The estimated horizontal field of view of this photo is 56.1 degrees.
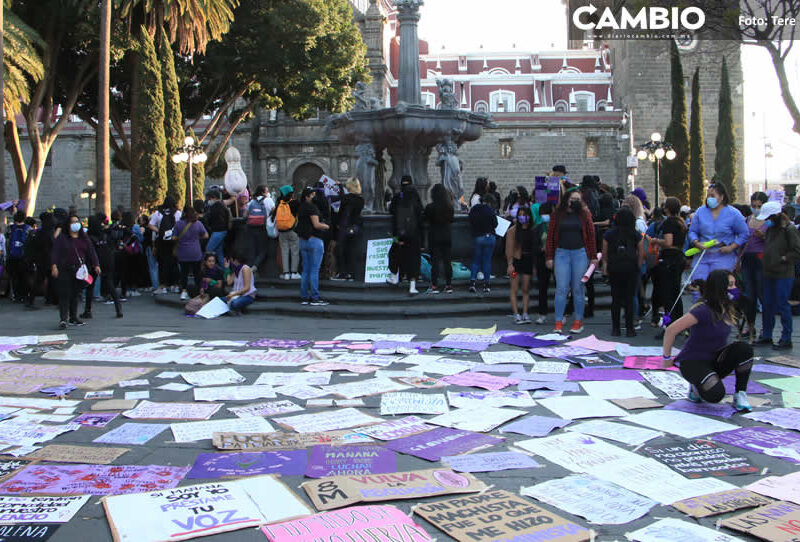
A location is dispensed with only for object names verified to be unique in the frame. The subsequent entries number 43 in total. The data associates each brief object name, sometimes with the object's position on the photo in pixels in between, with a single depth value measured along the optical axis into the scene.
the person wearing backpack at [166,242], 13.57
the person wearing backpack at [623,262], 9.04
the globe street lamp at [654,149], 24.92
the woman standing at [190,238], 12.54
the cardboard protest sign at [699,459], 4.37
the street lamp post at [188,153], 24.19
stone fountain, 13.05
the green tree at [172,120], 24.33
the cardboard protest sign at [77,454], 4.66
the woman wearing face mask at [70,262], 10.40
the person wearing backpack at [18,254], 13.70
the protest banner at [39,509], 3.73
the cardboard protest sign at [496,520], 3.46
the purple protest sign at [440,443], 4.77
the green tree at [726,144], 39.38
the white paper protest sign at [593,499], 3.74
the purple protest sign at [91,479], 4.14
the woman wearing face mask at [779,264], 8.16
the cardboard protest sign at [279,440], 4.91
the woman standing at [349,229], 12.18
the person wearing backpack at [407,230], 10.91
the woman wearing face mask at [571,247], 9.17
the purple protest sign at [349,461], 4.39
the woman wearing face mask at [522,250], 10.00
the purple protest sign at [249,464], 4.41
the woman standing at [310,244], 11.02
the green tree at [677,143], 37.03
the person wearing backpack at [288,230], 12.02
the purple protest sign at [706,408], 5.62
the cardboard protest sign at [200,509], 3.55
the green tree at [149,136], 23.22
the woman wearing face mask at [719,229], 8.20
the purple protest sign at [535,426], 5.18
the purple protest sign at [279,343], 8.84
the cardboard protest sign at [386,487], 3.92
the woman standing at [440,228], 10.98
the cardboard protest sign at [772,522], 3.46
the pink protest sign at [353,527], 3.45
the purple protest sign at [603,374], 6.88
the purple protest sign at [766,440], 4.69
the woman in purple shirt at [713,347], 5.63
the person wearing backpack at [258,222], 12.64
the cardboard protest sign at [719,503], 3.76
